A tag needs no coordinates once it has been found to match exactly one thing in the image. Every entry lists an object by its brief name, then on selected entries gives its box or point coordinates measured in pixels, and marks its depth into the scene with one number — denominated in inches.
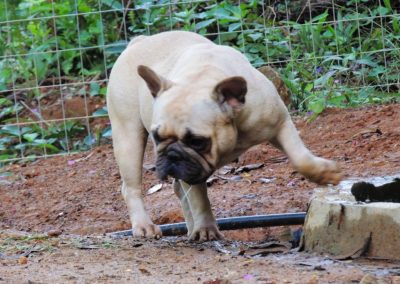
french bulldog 386.2
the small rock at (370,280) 311.8
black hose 460.8
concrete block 359.7
